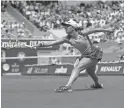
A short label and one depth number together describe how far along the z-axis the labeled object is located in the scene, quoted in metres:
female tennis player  7.98
